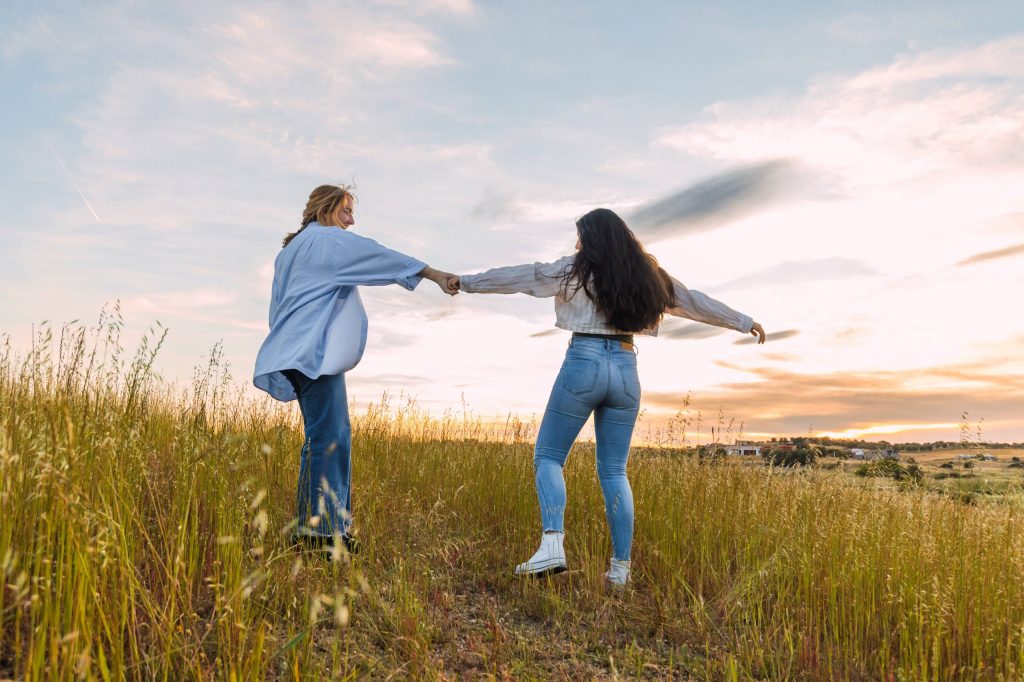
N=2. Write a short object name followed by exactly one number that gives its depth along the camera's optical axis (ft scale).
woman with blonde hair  13.66
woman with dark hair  13.53
